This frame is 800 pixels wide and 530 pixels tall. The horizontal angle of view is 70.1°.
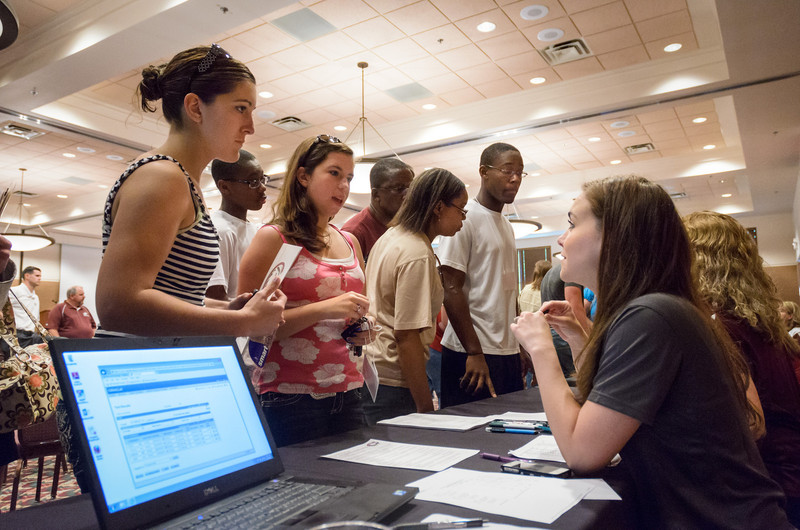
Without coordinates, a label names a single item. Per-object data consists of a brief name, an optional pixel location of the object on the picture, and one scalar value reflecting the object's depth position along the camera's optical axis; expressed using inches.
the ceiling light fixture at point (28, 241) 316.2
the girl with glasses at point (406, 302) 71.5
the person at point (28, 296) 313.0
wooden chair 122.3
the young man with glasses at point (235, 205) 93.6
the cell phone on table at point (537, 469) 38.7
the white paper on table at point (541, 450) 43.9
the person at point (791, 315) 190.7
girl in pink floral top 54.6
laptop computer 26.8
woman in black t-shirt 38.4
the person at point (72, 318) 287.7
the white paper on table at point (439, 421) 55.3
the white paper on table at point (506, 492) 31.2
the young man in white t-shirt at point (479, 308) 89.4
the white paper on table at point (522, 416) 60.6
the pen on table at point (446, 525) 27.4
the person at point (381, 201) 110.0
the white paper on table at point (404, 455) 41.1
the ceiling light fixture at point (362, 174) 212.8
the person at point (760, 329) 59.1
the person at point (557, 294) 141.5
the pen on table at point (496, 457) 42.4
